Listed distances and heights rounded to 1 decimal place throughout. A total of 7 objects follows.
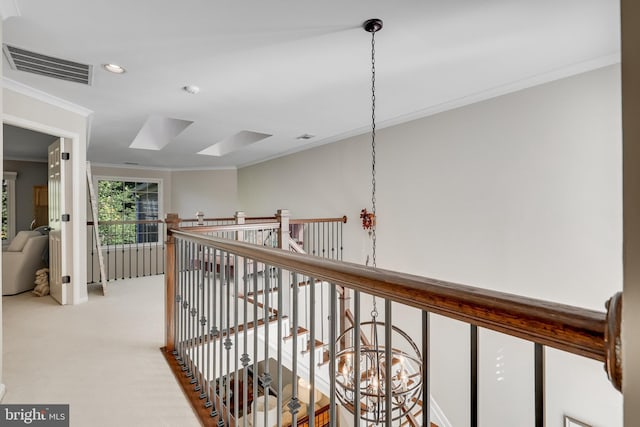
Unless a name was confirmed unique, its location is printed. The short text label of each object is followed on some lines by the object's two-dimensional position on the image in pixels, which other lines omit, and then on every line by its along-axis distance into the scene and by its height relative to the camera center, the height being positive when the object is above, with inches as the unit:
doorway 145.8 -11.5
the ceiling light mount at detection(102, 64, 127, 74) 102.0 +47.3
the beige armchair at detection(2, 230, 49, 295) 161.2 -23.7
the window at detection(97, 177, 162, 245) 290.2 +6.8
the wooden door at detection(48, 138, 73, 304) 145.7 -3.8
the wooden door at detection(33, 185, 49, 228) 263.7 +6.5
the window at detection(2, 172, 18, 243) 257.8 +6.6
